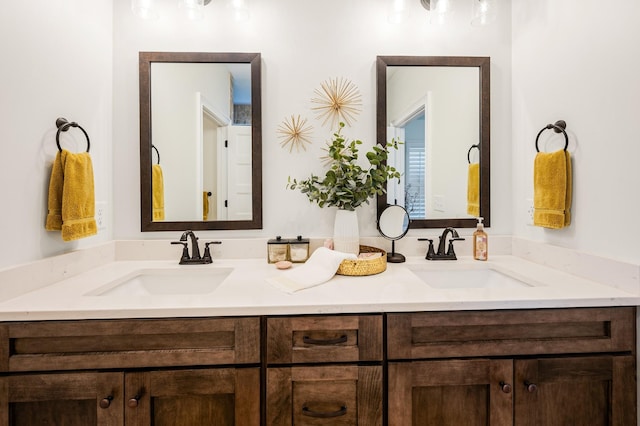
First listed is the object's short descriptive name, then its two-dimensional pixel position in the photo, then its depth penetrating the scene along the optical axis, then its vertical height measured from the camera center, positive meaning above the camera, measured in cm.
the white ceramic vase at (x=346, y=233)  151 -11
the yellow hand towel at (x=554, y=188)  131 +9
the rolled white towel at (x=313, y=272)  118 -25
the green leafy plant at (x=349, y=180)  151 +15
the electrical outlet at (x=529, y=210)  156 +0
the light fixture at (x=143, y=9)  150 +96
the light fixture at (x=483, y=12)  154 +97
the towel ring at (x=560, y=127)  133 +35
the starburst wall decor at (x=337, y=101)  164 +57
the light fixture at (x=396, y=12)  157 +99
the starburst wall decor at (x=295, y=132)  164 +41
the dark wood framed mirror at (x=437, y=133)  163 +40
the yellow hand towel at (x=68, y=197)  118 +6
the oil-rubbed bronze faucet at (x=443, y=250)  159 -20
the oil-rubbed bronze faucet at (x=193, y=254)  152 -21
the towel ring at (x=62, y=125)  120 +34
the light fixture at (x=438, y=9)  160 +102
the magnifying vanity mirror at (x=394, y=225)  157 -8
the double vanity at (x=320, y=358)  96 -46
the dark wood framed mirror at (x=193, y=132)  160 +40
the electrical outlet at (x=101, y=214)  149 -1
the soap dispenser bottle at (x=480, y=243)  159 -17
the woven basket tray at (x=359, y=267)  134 -24
